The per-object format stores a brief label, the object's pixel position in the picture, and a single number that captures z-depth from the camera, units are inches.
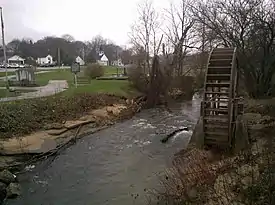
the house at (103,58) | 2480.4
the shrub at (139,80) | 833.8
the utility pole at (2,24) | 716.5
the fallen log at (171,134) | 437.3
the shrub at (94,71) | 1047.0
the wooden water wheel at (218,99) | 334.9
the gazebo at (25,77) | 837.4
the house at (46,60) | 2431.6
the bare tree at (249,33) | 550.3
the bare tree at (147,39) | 972.1
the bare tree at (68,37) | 3012.8
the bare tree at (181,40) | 931.6
